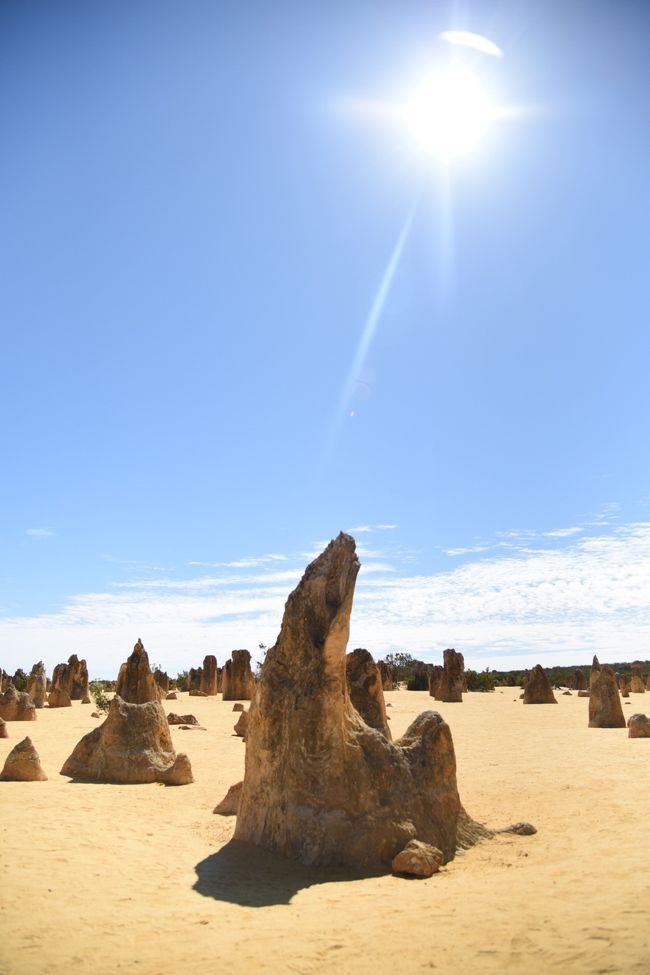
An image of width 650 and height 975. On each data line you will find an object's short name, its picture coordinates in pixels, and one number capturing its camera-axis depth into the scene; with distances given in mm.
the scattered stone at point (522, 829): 9164
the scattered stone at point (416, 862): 7527
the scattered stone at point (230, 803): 10672
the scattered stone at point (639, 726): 17906
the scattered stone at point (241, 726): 20016
